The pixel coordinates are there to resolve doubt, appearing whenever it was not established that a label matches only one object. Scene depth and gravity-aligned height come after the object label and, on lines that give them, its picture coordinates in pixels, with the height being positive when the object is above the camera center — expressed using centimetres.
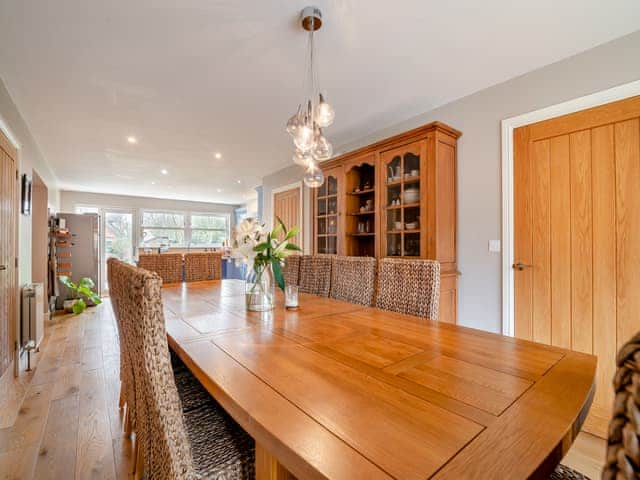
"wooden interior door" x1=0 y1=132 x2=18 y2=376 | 231 -6
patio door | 750 +20
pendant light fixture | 170 +73
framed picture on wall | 299 +50
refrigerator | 535 -4
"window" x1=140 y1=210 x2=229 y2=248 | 796 +39
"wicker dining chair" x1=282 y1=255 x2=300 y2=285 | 249 -24
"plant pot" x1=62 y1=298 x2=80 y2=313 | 485 -102
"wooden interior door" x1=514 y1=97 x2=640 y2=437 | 182 +5
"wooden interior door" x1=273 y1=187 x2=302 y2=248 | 463 +57
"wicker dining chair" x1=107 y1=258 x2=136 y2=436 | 97 -24
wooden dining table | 51 -37
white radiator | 279 -67
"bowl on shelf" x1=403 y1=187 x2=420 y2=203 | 266 +42
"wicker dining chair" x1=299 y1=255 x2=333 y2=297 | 225 -25
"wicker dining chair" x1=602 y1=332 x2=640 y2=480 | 25 -16
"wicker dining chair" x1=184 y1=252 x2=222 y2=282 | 296 -24
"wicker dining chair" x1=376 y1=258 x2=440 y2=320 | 158 -26
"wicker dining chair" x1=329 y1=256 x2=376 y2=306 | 193 -26
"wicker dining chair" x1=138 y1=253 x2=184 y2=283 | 278 -21
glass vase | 158 -25
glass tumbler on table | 165 -31
